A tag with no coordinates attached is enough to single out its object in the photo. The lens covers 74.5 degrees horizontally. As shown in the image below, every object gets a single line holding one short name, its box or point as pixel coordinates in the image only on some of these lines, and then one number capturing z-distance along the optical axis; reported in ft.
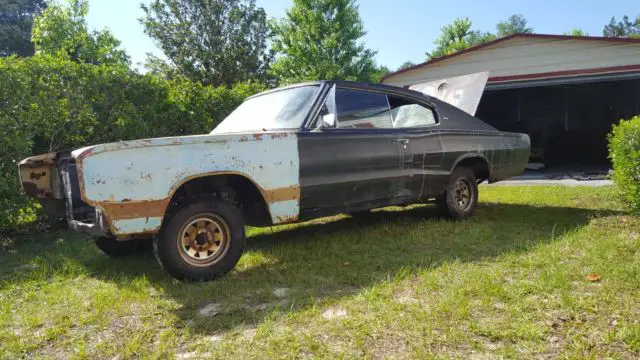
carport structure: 36.04
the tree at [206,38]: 106.11
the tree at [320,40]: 82.38
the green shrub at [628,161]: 16.47
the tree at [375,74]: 90.61
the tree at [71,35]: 55.77
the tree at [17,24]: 129.29
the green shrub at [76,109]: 16.79
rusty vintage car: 9.90
